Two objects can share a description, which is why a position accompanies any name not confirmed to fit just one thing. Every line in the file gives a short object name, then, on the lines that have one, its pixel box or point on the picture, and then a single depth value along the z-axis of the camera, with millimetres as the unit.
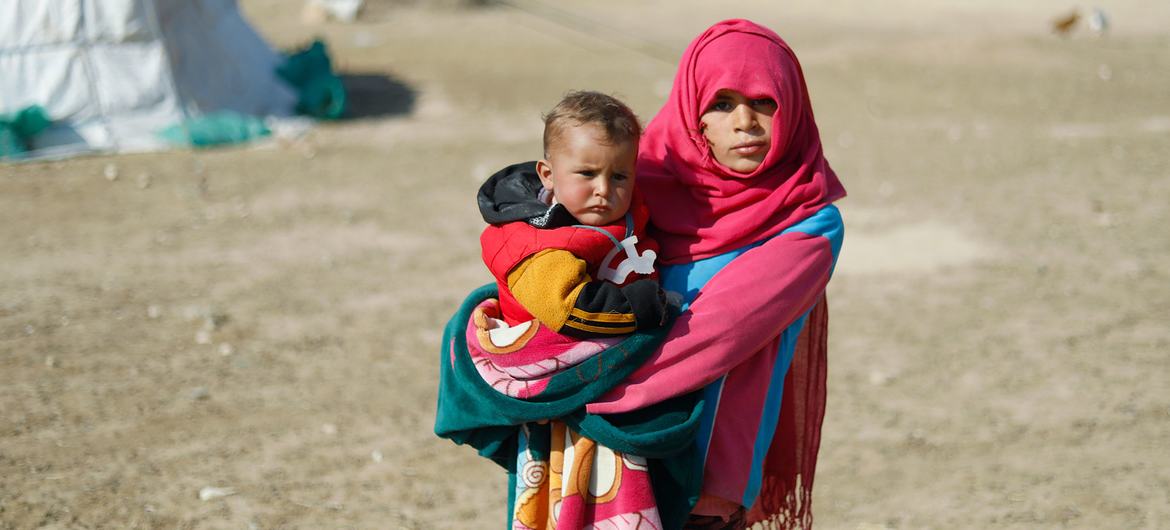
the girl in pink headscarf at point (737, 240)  2324
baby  2203
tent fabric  9086
